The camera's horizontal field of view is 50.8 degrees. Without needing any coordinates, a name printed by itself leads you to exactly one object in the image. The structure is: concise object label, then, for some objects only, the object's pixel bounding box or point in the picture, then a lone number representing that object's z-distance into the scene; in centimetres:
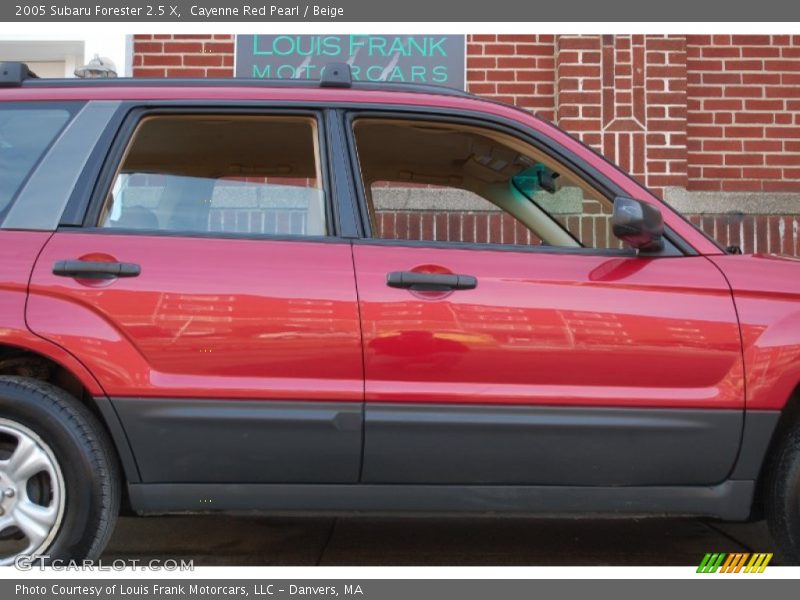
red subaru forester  280
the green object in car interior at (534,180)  329
